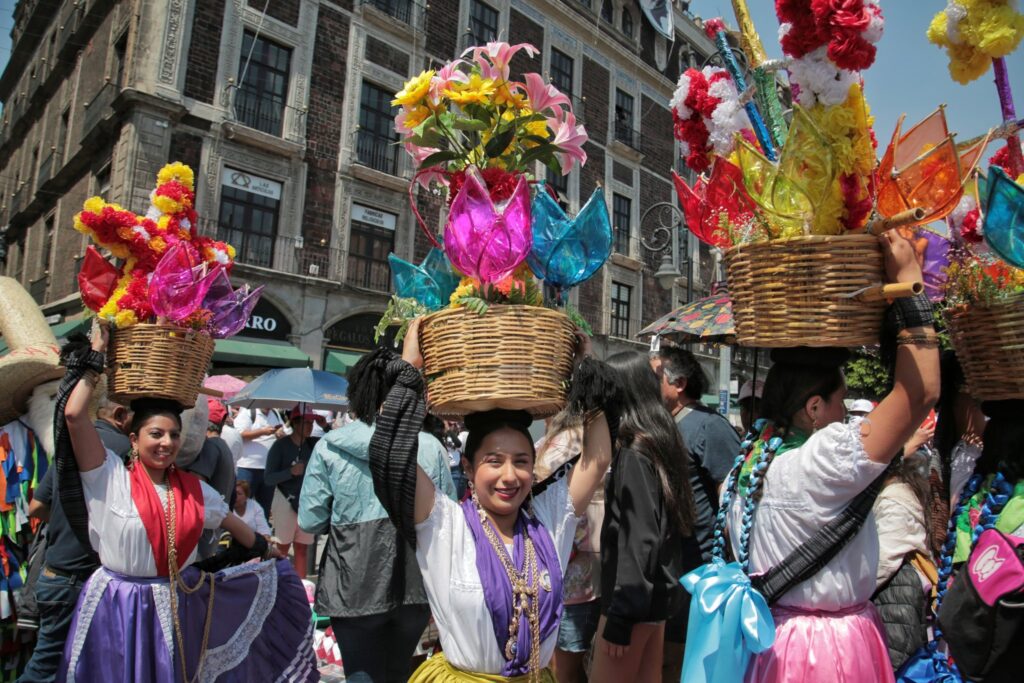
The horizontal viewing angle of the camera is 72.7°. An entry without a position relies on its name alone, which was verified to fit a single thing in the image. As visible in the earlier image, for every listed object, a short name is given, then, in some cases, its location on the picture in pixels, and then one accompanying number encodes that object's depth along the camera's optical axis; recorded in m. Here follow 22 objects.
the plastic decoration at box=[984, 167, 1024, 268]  1.92
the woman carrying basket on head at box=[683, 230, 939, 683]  1.82
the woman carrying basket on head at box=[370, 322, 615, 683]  2.20
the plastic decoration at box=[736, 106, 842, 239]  1.85
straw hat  4.14
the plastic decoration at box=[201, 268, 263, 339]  3.65
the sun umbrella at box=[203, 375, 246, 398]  9.80
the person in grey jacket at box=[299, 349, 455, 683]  3.50
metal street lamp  10.86
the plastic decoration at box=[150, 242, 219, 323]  3.37
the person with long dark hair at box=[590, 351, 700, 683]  2.86
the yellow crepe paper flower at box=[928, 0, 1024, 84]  2.11
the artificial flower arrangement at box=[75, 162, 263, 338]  3.38
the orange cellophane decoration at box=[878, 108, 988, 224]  1.88
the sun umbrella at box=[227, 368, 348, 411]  8.05
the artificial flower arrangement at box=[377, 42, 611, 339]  2.29
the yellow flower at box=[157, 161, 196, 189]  3.90
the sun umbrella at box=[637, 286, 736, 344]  5.16
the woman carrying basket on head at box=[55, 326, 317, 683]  3.21
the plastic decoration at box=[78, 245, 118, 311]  3.42
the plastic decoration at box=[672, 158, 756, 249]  2.08
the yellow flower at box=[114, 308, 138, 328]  3.32
